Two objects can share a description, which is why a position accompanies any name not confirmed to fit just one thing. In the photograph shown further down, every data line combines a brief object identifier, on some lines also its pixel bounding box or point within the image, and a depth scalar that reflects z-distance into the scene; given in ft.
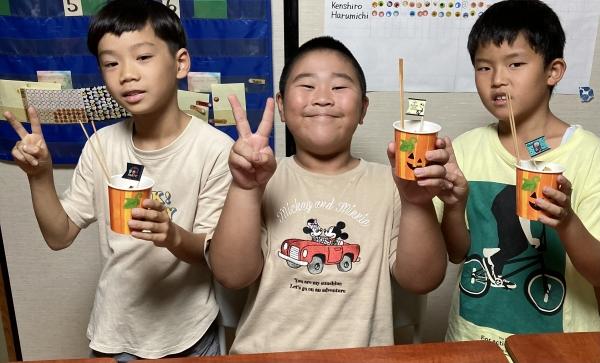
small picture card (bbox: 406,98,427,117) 3.95
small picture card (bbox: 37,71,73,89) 6.77
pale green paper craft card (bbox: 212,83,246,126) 6.77
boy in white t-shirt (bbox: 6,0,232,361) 4.76
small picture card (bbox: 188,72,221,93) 6.75
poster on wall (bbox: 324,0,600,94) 6.67
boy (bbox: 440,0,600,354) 4.51
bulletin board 6.54
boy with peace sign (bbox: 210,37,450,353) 4.38
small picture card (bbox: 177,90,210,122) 6.79
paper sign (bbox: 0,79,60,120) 6.80
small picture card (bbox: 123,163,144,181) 4.07
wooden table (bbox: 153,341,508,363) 3.44
